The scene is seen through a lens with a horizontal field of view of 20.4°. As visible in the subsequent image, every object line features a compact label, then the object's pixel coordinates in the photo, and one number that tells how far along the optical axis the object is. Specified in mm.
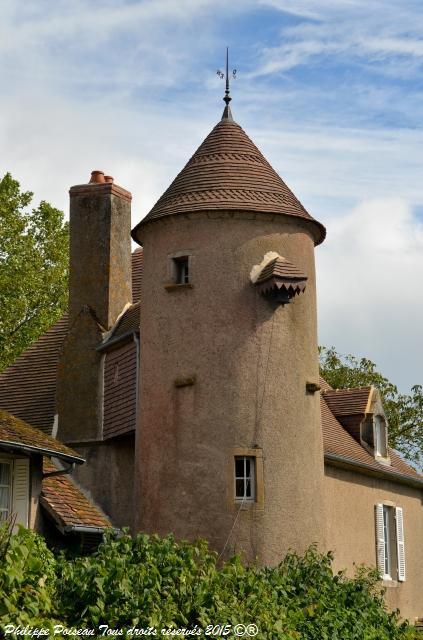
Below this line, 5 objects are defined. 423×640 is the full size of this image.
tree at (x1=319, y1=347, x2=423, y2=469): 36625
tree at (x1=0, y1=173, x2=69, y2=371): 33281
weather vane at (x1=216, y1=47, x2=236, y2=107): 22484
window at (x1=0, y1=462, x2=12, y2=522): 18203
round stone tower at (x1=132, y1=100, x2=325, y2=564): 19359
